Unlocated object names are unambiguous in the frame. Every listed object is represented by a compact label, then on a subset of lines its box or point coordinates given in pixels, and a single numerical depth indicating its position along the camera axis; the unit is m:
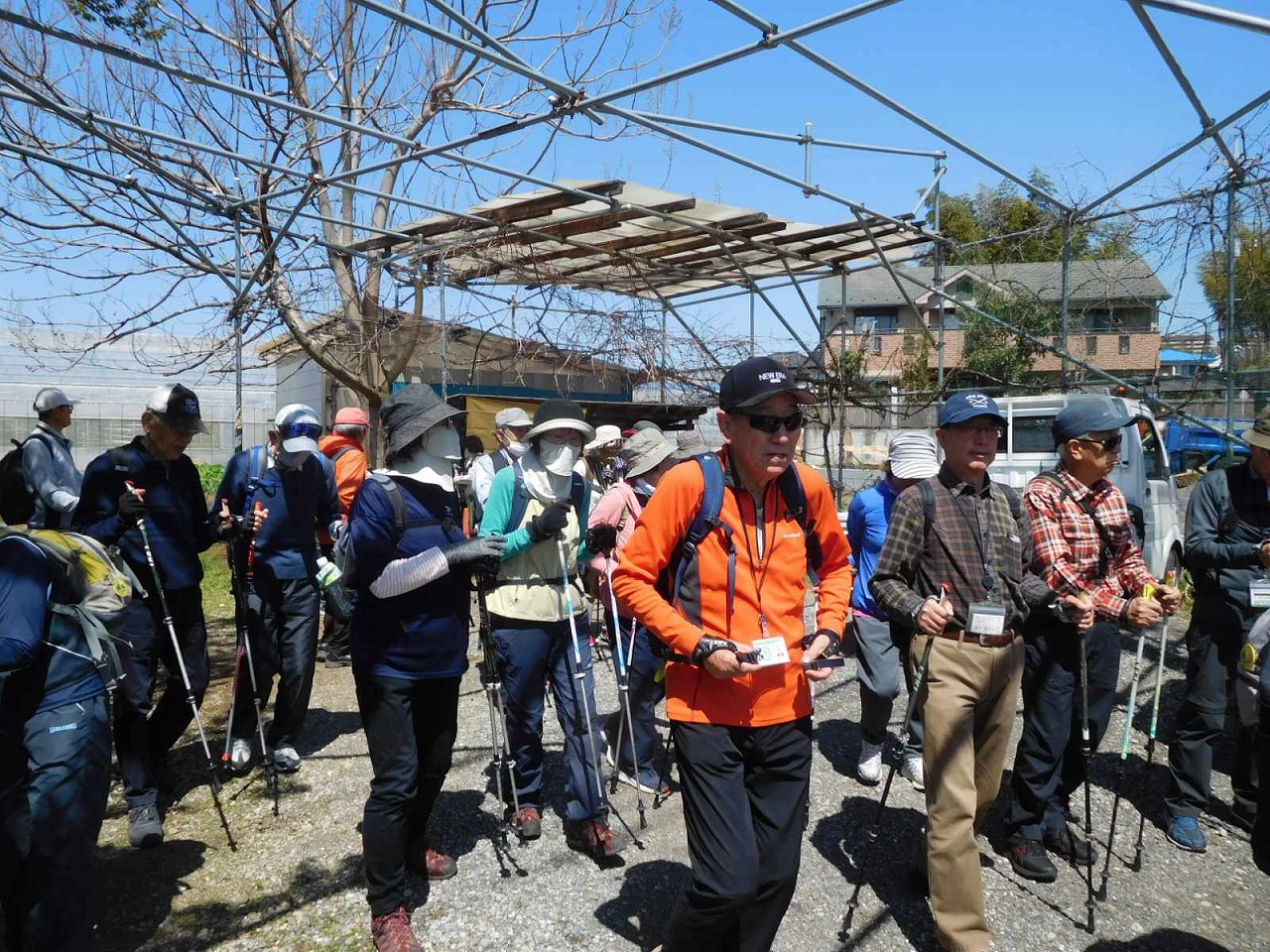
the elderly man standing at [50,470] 5.39
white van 9.28
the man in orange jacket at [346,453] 6.62
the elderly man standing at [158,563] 4.12
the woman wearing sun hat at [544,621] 3.93
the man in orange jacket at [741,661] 2.61
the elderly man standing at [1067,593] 3.67
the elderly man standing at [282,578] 4.90
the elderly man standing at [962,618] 3.12
